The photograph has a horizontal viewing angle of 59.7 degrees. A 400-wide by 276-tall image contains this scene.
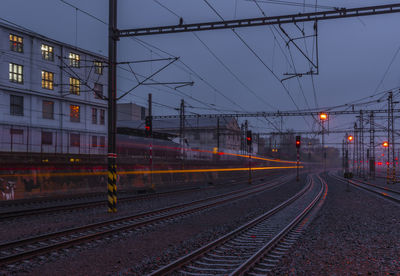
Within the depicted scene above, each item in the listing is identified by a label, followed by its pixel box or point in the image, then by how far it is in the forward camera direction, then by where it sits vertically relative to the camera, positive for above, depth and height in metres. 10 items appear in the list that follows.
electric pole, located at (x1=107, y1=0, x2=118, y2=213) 16.17 +2.07
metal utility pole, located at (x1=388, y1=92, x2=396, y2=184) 35.59 +4.71
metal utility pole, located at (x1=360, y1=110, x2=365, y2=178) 46.34 +2.64
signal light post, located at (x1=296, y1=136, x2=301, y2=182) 39.34 +0.59
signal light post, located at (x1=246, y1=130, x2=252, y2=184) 36.38 +0.98
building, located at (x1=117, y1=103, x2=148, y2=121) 83.19 +8.39
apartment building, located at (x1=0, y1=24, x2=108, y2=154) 31.16 +4.66
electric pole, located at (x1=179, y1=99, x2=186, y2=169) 40.81 +3.76
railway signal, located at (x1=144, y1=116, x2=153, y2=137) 29.38 +1.71
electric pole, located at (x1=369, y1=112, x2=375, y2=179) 48.04 -1.72
